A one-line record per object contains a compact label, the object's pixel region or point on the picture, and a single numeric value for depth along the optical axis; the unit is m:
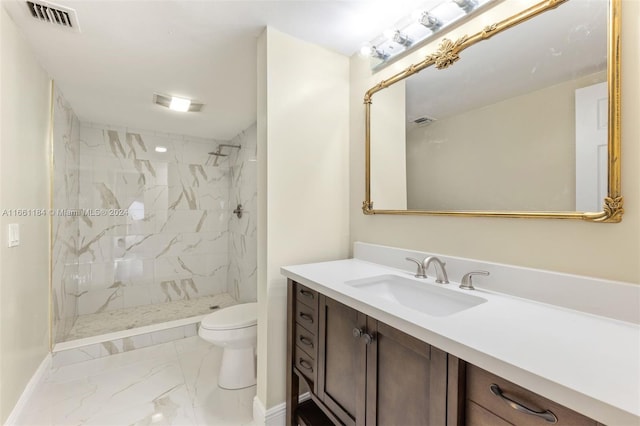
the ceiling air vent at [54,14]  1.40
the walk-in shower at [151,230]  2.89
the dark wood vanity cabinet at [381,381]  0.65
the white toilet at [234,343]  1.95
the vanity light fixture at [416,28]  1.27
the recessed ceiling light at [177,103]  2.50
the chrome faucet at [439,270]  1.26
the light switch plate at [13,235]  1.50
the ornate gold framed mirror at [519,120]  0.92
